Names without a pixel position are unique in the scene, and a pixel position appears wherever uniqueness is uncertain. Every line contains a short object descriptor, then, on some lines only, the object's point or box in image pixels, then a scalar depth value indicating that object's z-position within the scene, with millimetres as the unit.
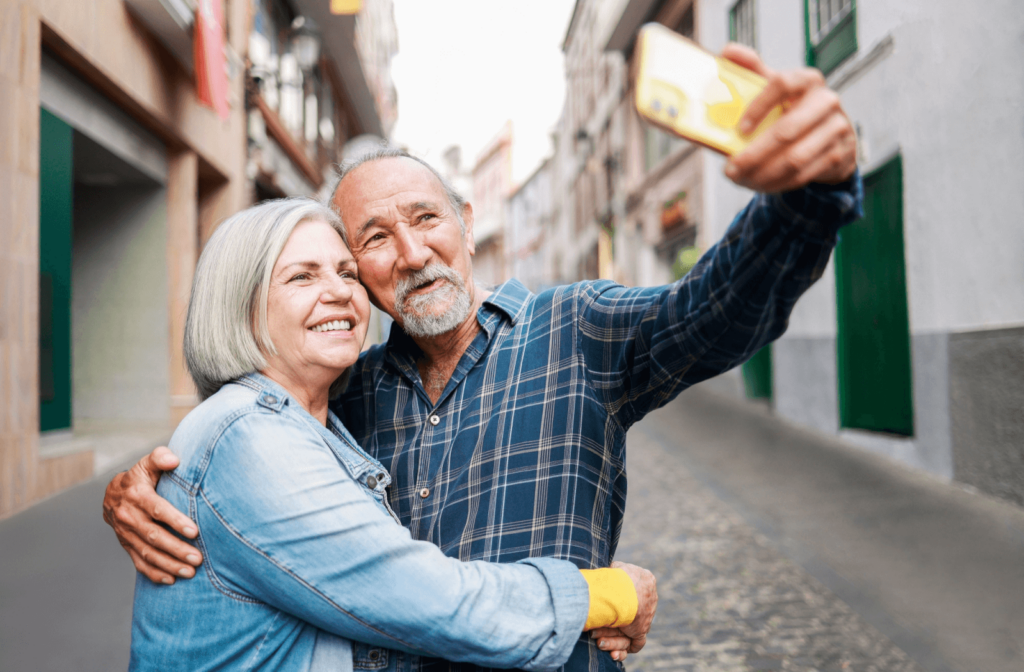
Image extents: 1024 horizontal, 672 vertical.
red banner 7445
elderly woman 1207
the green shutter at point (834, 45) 7754
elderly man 1207
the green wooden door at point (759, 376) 11073
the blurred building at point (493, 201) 50312
